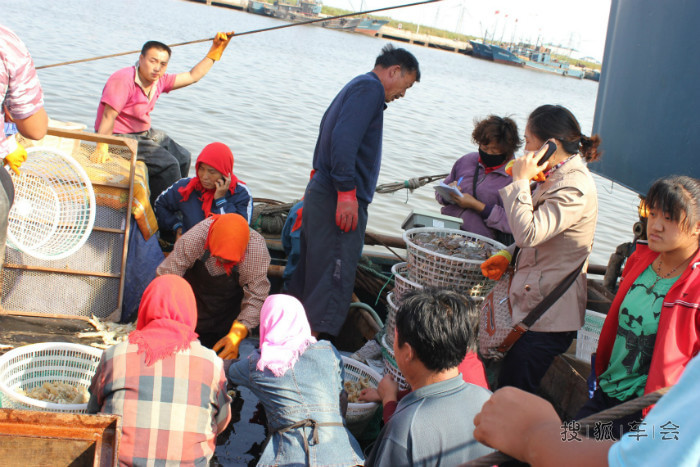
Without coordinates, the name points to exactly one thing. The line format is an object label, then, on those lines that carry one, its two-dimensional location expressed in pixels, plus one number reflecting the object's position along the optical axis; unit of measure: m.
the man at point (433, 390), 1.99
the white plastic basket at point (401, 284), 3.36
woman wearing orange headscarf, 3.55
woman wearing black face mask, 4.16
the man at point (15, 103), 2.58
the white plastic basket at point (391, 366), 3.36
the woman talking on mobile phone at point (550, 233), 2.73
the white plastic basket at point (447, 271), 3.24
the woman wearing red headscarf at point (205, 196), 4.28
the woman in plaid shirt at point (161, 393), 2.33
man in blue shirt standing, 3.59
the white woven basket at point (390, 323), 3.45
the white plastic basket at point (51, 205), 3.36
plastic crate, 3.65
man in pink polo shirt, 4.58
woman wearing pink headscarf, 2.42
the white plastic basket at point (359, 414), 2.93
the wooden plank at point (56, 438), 2.00
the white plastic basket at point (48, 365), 2.82
